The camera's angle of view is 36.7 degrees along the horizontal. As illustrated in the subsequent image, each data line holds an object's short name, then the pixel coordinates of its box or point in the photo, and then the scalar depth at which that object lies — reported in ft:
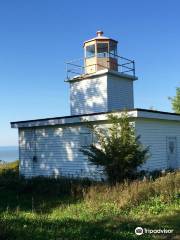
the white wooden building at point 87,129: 43.95
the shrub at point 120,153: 33.01
